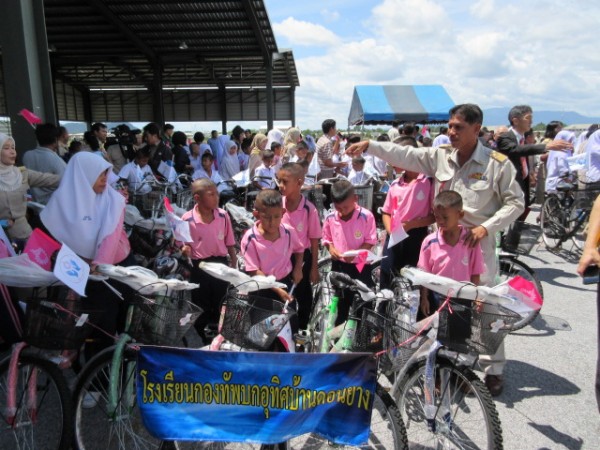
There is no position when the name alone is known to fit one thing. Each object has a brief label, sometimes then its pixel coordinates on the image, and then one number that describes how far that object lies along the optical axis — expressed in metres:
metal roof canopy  12.87
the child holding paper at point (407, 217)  3.60
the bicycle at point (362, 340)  2.23
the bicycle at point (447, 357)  2.20
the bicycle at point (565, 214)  6.63
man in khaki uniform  2.99
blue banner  2.14
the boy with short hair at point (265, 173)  6.93
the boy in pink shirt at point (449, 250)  2.83
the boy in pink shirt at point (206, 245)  3.66
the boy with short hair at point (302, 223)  3.64
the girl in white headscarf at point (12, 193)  3.70
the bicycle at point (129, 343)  2.33
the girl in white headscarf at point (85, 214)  2.81
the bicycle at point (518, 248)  4.64
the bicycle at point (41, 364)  2.29
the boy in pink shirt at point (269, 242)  3.02
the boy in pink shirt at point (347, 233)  3.57
